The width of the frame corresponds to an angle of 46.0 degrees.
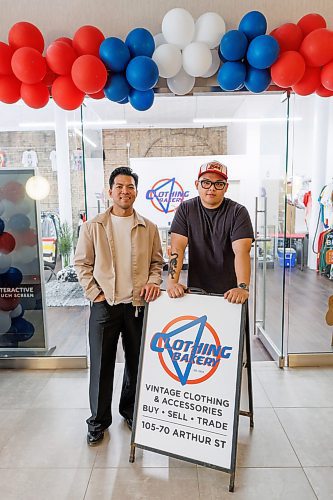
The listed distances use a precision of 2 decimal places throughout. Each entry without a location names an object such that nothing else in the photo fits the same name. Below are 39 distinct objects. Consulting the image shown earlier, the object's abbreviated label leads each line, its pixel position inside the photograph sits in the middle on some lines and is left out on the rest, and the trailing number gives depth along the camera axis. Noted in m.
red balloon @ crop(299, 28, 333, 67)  2.22
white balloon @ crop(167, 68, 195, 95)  2.54
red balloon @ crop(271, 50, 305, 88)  2.25
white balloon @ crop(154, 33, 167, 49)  2.52
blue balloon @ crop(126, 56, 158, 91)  2.24
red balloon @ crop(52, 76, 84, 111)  2.36
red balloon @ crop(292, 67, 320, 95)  2.37
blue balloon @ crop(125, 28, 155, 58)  2.33
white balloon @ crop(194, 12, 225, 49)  2.40
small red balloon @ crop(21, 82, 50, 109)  2.37
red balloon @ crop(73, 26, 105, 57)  2.33
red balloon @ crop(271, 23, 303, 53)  2.32
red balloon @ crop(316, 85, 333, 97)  2.46
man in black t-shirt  2.14
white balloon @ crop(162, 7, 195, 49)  2.35
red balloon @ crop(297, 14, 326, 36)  2.37
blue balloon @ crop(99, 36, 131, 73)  2.26
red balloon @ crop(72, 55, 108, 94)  2.20
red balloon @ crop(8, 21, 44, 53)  2.36
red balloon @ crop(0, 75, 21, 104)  2.34
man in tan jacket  2.20
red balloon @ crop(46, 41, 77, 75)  2.26
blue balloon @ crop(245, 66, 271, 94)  2.37
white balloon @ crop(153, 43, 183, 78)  2.38
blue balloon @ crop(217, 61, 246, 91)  2.36
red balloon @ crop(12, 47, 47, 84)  2.23
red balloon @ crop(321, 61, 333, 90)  2.28
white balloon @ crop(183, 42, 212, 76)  2.35
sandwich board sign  1.94
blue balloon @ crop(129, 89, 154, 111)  2.42
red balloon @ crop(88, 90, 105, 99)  2.48
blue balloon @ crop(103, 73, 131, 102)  2.37
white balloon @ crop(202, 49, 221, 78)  2.48
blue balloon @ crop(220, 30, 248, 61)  2.29
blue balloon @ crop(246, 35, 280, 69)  2.22
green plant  4.24
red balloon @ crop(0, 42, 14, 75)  2.30
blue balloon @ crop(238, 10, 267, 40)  2.33
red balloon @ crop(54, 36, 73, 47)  2.35
